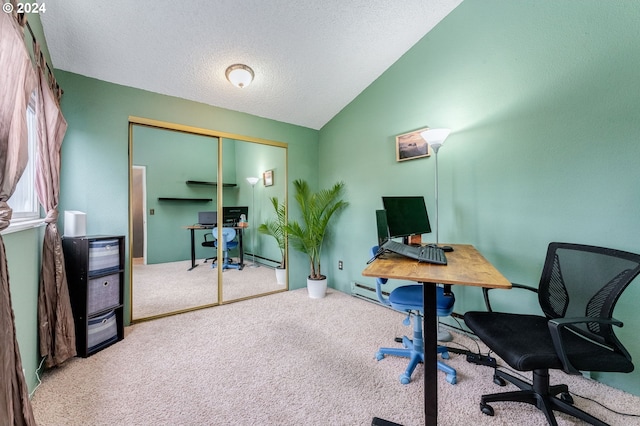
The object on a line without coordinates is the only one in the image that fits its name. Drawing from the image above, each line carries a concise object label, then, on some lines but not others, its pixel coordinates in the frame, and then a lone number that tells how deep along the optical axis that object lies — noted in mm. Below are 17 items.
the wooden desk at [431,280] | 1115
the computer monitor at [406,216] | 1791
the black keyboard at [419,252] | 1432
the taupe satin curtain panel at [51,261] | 1712
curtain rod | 1504
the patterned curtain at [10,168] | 901
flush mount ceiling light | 2482
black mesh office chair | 1119
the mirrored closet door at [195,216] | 2682
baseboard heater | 3069
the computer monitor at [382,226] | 2006
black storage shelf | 1946
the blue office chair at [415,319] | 1682
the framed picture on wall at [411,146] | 2568
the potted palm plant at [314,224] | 3303
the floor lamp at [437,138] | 2113
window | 1668
